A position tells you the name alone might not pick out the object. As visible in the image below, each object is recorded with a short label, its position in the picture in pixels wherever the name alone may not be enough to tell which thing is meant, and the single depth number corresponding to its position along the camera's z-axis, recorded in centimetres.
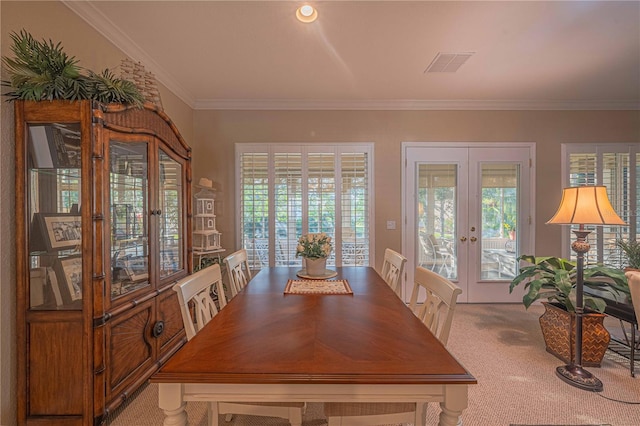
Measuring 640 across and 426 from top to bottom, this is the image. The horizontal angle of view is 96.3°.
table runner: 184
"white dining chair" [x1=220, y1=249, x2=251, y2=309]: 205
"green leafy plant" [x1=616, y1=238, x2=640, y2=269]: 291
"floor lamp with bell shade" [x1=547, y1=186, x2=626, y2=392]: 198
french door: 371
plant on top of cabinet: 146
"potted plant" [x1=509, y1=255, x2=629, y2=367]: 230
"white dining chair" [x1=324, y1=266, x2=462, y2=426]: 119
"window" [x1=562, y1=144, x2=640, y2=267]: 359
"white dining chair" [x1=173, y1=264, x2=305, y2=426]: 129
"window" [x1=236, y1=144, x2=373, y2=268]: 365
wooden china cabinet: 152
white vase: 220
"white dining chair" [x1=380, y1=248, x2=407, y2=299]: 205
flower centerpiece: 217
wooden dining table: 94
